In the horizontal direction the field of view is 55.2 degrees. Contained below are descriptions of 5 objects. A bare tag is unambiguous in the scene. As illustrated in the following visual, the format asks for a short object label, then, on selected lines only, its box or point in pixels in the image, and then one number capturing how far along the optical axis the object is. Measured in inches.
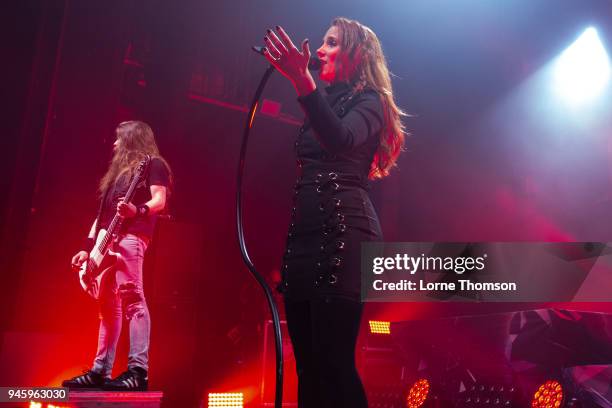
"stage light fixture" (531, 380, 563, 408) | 109.1
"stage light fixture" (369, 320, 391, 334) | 177.6
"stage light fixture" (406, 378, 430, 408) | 140.1
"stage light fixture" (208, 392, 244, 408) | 155.6
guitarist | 128.5
